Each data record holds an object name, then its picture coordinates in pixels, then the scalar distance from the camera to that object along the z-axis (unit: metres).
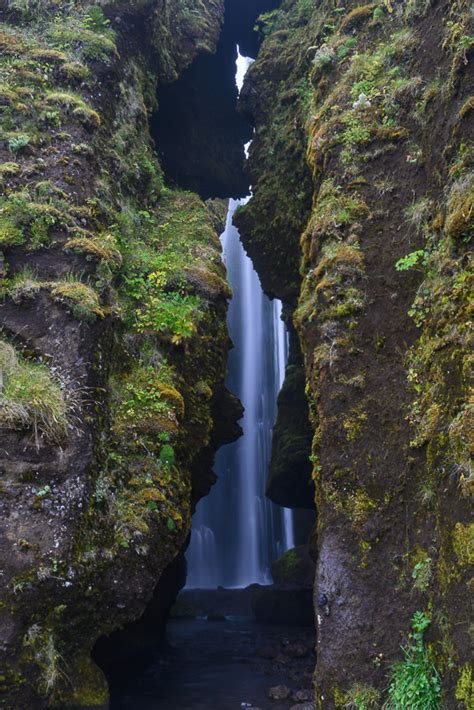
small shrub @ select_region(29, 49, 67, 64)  11.54
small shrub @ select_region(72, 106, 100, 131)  10.88
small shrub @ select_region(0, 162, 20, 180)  9.49
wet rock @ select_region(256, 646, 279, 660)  12.96
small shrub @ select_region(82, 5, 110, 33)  12.93
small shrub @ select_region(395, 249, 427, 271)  7.74
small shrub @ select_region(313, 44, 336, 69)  11.55
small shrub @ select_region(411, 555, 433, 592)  6.00
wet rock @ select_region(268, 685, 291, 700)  9.80
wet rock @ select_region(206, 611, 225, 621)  19.55
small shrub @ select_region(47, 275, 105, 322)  8.26
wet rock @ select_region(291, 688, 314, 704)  9.57
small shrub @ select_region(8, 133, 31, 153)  9.91
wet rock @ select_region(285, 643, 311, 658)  12.91
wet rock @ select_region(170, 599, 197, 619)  19.88
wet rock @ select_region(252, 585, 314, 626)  17.55
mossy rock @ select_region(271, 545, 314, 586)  18.87
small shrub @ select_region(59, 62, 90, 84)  11.51
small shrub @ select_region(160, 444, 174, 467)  8.76
